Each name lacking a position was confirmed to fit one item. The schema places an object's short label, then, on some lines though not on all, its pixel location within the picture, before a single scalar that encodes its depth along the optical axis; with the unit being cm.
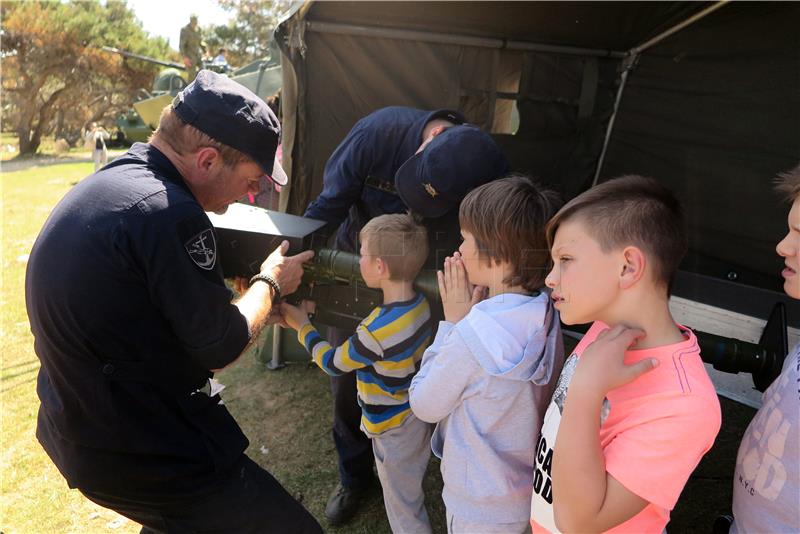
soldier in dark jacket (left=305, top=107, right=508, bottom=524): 203
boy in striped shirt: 213
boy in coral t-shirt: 114
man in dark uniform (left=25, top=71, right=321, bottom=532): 146
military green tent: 331
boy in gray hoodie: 152
